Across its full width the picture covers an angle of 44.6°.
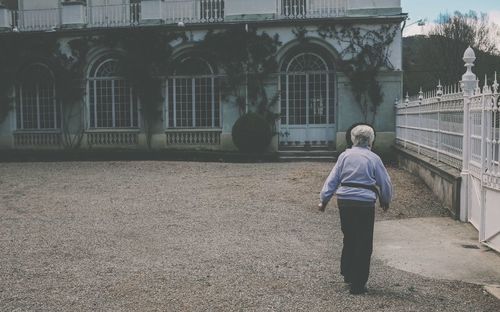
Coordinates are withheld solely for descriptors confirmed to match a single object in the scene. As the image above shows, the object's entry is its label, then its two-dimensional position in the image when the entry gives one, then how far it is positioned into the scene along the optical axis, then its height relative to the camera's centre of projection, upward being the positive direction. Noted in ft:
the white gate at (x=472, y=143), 23.22 -1.24
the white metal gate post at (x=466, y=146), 27.53 -1.35
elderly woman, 17.47 -2.26
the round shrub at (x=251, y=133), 61.57 -1.45
